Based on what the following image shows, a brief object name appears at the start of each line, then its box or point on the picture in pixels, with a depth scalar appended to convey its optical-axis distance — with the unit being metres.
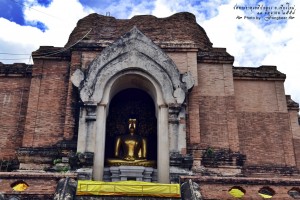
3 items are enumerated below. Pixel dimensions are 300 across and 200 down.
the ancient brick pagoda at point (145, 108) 10.25
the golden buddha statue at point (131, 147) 11.23
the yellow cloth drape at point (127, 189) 7.63
